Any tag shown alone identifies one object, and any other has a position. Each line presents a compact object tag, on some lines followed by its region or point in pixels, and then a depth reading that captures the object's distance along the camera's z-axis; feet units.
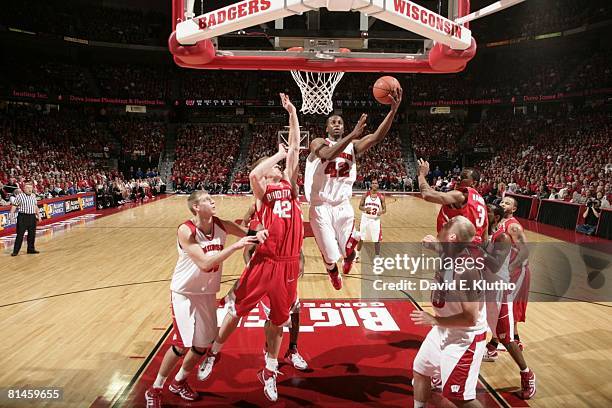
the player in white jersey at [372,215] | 31.30
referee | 32.68
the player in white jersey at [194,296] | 12.84
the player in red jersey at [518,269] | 15.19
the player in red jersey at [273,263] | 13.39
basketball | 14.60
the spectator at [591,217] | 41.42
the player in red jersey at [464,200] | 14.46
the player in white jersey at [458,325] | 10.47
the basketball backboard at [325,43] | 14.48
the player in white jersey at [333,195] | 15.85
